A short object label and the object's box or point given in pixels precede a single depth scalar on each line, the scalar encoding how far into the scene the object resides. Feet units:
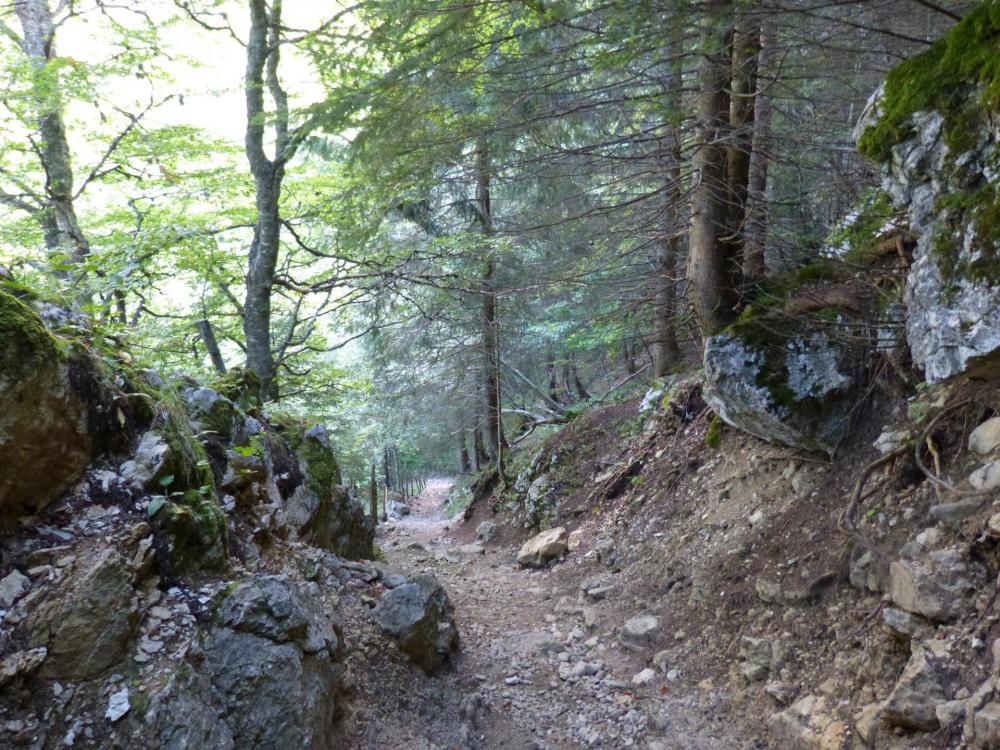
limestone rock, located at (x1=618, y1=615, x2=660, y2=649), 17.56
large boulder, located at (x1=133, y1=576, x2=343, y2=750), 9.09
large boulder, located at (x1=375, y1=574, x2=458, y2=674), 15.53
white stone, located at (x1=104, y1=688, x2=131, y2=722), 8.66
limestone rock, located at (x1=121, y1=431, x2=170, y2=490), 11.65
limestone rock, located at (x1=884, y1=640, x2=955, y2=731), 9.58
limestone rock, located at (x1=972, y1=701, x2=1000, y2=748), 8.17
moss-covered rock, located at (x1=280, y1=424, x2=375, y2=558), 21.57
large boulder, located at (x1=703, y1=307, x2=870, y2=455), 16.72
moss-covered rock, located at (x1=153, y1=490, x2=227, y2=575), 11.30
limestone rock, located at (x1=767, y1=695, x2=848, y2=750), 11.10
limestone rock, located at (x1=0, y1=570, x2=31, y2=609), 8.76
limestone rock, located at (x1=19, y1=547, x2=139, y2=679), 8.82
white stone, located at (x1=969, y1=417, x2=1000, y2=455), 11.80
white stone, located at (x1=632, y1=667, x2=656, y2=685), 15.98
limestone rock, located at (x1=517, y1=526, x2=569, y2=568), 27.53
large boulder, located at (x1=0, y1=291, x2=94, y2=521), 9.75
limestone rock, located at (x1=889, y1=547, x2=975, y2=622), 10.48
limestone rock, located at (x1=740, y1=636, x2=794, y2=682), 13.64
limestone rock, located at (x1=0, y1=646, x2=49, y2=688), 8.14
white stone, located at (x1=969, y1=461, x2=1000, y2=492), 11.16
